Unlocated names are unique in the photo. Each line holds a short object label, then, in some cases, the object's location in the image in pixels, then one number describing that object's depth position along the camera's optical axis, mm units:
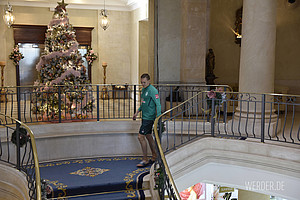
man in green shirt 6372
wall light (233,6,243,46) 12657
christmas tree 8906
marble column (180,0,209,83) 9961
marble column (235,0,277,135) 7312
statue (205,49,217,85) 10953
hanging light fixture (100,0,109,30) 12128
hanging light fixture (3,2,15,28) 10914
